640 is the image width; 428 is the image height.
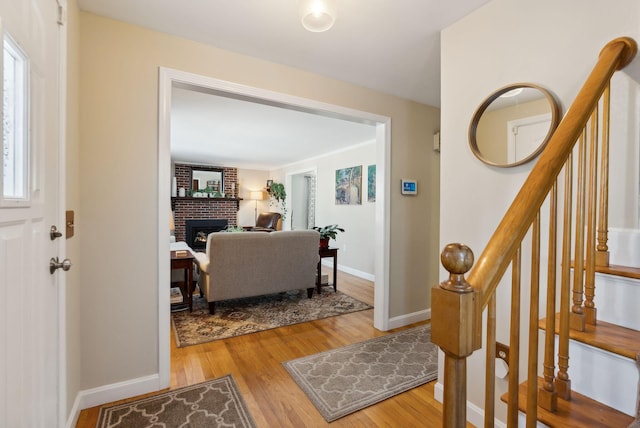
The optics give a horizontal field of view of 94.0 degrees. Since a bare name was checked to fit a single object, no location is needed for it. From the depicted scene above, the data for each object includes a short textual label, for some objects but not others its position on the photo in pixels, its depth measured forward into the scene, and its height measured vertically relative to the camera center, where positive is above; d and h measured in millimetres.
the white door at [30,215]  851 -28
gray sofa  3057 -588
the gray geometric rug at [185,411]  1594 -1142
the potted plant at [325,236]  3994 -340
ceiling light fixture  1405 +944
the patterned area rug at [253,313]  2709 -1103
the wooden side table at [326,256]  3953 -605
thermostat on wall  2873 +241
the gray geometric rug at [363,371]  1805 -1134
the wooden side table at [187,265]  3043 -575
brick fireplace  6930 +93
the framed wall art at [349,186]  5176 +460
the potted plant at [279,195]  7602 +407
